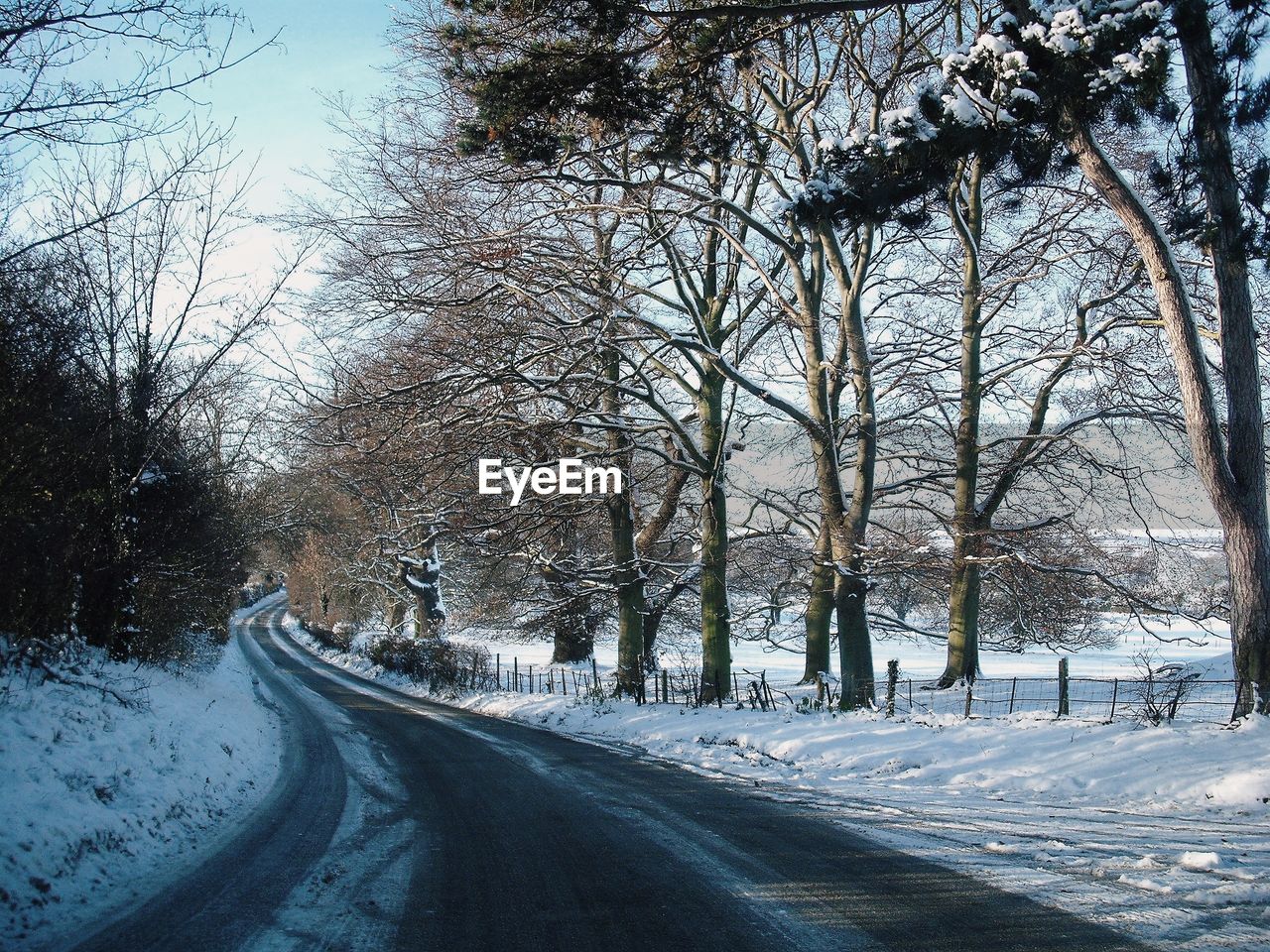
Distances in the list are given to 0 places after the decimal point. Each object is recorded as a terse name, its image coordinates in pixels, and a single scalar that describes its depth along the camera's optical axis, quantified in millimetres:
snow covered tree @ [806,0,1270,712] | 8102
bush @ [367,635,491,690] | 28391
